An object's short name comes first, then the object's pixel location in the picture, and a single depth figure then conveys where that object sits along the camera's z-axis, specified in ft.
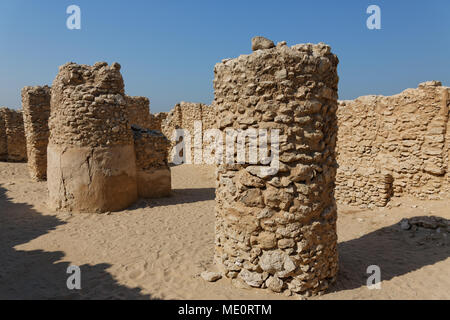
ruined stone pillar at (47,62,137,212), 26.81
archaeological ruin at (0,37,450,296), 13.34
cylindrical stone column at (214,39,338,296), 13.16
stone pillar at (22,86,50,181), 38.78
